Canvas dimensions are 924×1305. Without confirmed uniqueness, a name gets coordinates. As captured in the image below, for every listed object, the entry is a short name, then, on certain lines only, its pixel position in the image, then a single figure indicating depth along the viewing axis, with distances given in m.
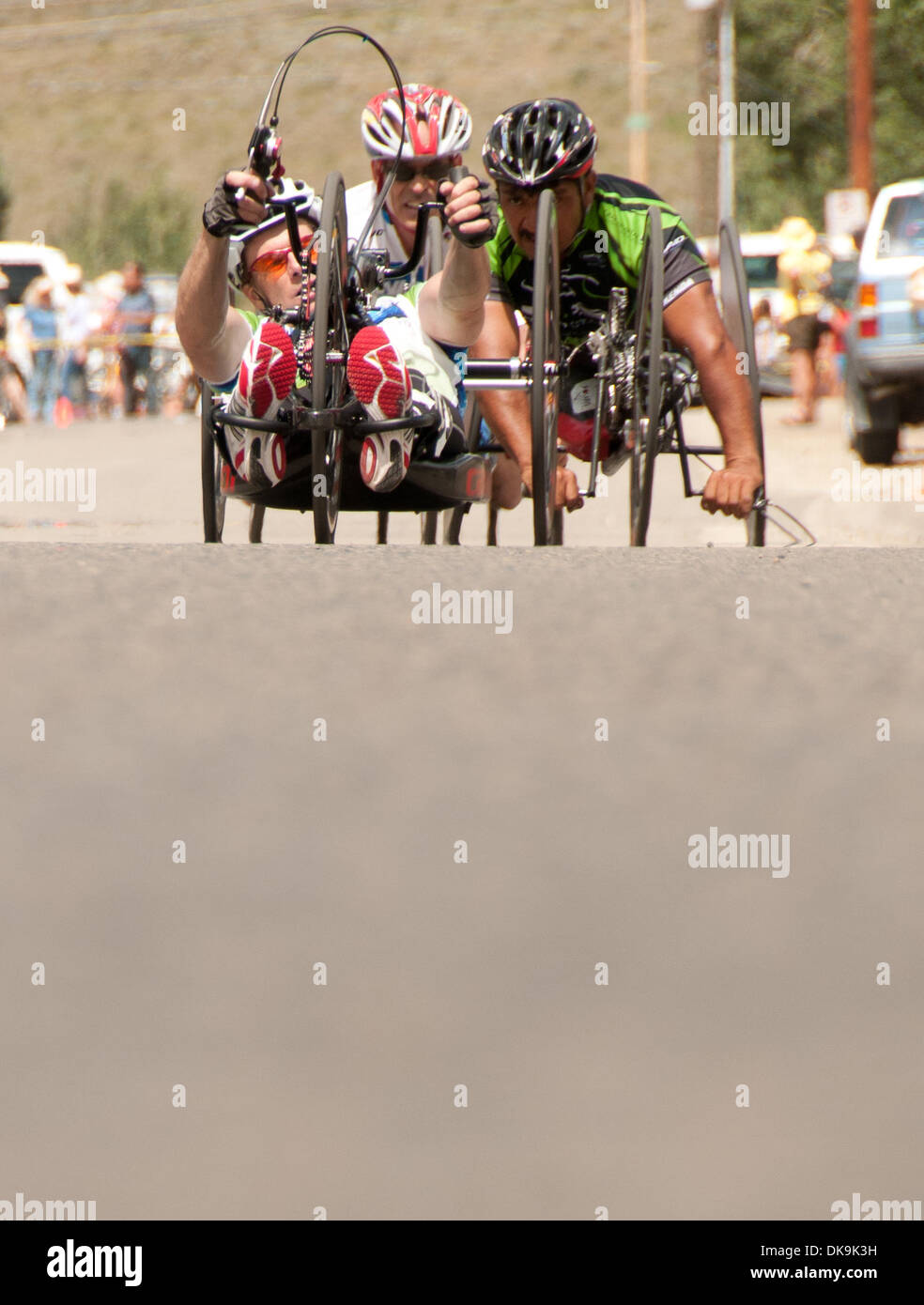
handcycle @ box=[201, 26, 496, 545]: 5.10
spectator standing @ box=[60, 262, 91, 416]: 24.72
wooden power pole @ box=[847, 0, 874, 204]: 28.03
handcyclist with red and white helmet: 5.82
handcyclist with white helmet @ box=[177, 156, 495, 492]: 5.01
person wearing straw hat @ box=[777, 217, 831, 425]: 20.05
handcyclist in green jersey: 5.66
